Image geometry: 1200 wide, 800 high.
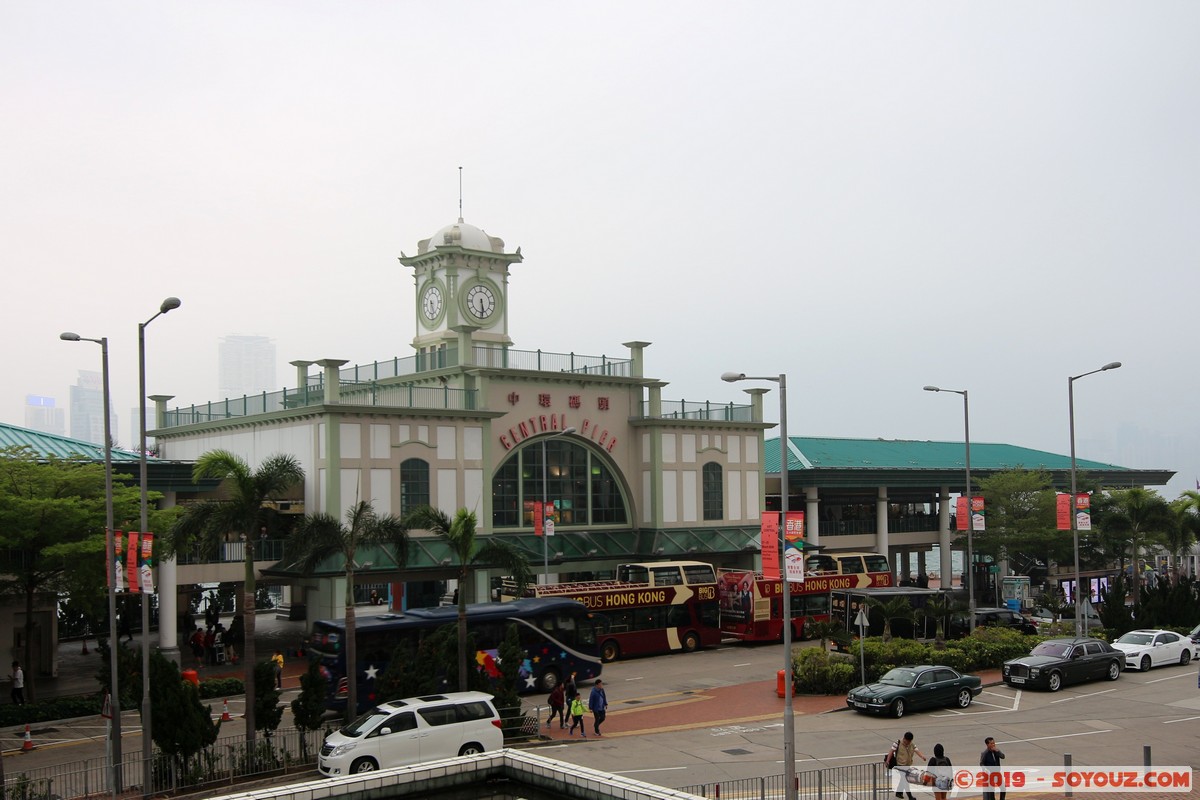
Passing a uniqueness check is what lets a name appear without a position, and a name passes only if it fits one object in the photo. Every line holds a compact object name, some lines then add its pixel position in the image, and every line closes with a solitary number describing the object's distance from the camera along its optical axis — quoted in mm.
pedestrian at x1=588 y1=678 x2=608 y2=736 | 30297
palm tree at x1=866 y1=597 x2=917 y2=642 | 45469
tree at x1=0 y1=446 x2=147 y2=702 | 33656
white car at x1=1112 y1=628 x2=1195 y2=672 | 40000
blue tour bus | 32812
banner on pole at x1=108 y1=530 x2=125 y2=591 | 26812
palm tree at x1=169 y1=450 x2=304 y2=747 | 28516
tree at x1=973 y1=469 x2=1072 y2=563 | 67875
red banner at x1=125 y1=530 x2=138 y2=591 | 27953
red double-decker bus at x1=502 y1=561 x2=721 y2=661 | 43188
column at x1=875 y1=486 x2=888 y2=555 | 71562
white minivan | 25172
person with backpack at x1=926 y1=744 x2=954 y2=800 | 21672
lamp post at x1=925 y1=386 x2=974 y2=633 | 43594
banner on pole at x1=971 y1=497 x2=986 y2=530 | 43812
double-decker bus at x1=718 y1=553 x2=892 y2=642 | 46719
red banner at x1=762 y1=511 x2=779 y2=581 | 27547
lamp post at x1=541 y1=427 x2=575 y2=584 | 47156
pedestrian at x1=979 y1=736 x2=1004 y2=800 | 21797
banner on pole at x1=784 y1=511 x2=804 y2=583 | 25188
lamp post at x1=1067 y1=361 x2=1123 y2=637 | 42531
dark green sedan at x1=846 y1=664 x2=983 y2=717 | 31922
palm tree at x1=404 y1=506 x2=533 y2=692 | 32469
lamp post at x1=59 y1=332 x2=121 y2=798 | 25188
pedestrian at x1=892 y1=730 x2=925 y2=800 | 22406
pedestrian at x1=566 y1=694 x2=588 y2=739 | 29703
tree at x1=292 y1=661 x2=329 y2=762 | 27453
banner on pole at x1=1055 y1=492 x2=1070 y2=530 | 43406
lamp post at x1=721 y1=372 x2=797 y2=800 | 20516
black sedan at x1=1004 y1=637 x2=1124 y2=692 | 35719
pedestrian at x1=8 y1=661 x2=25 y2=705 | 34603
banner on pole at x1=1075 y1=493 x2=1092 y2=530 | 42425
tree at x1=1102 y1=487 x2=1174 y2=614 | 62625
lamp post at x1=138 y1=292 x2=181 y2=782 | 24734
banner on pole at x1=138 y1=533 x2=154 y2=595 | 26281
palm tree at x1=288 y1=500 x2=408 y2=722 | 30578
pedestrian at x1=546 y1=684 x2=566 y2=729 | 31031
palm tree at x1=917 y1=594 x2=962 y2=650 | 45094
